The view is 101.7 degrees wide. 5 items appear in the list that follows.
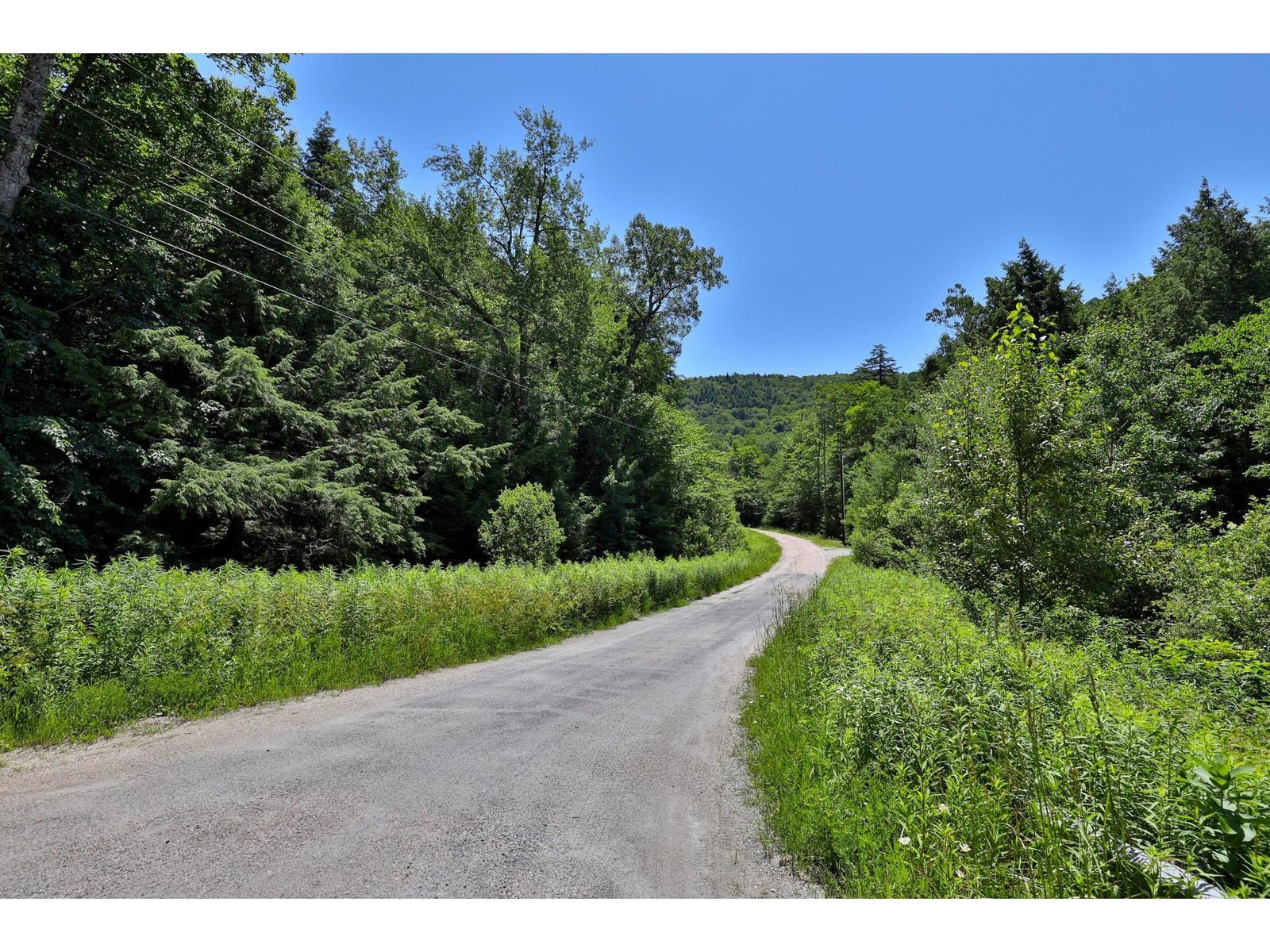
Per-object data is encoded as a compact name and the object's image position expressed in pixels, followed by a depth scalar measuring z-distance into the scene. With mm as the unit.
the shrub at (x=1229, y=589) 6137
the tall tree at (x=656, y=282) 32281
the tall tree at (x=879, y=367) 81875
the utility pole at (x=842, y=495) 56141
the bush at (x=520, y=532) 16391
